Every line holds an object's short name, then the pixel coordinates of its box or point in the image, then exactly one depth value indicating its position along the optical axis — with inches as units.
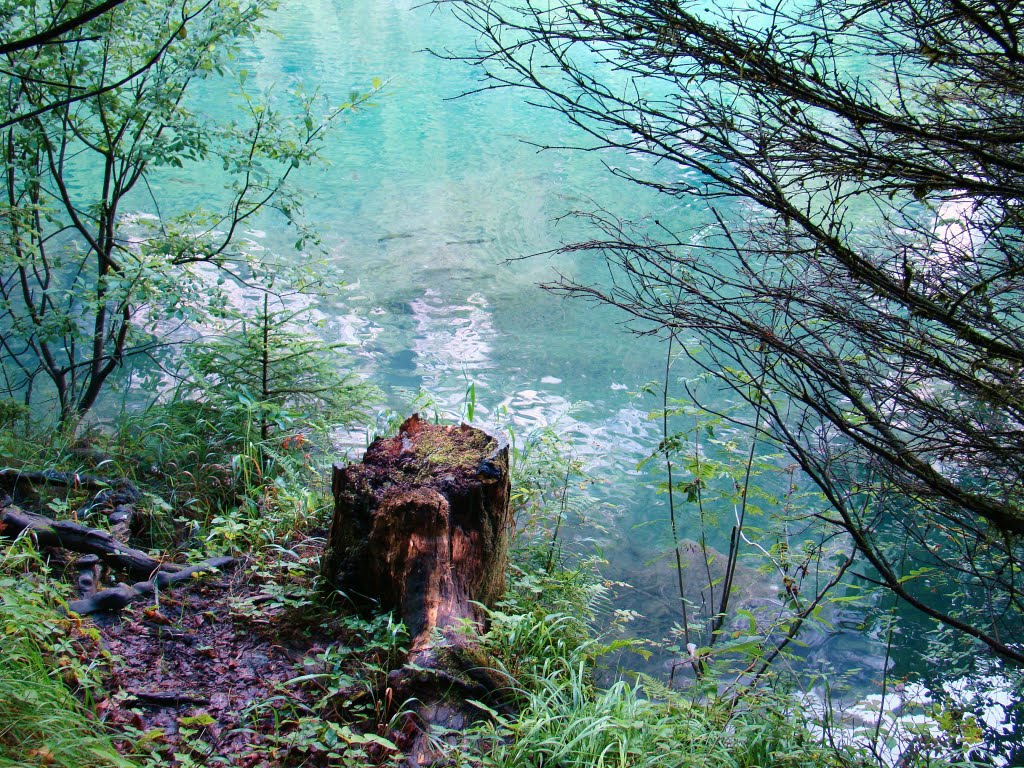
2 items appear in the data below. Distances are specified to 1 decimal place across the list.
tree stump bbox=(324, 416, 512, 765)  116.4
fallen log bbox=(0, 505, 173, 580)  130.6
